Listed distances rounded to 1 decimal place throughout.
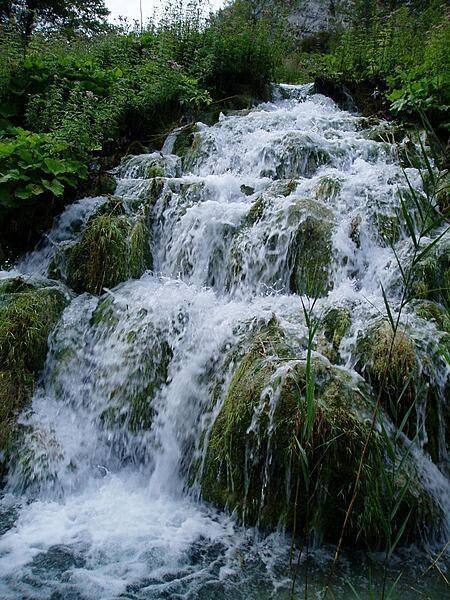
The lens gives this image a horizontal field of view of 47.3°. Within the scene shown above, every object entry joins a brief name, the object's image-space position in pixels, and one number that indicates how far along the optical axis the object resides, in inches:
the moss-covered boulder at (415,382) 151.9
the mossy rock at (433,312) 168.2
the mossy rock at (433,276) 187.8
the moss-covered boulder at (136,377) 177.8
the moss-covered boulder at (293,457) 133.2
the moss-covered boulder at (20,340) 176.6
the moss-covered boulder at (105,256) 227.6
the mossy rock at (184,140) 310.3
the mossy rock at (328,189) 235.5
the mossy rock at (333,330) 167.8
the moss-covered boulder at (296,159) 277.4
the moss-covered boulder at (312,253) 206.2
